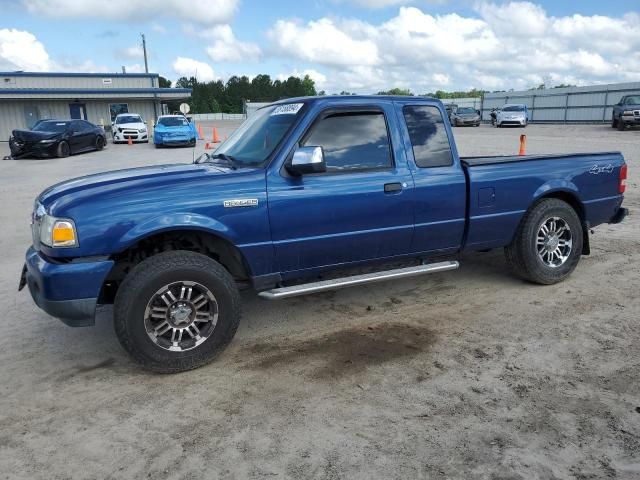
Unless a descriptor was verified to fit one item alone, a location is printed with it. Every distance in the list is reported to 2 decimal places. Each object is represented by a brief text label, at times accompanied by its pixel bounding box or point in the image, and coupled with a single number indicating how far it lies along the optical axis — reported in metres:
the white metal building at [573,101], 36.16
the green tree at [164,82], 104.22
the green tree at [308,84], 115.76
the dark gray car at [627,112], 26.50
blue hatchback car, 23.06
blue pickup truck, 3.48
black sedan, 19.92
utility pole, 63.84
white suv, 26.44
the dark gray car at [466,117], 36.78
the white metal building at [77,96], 35.41
